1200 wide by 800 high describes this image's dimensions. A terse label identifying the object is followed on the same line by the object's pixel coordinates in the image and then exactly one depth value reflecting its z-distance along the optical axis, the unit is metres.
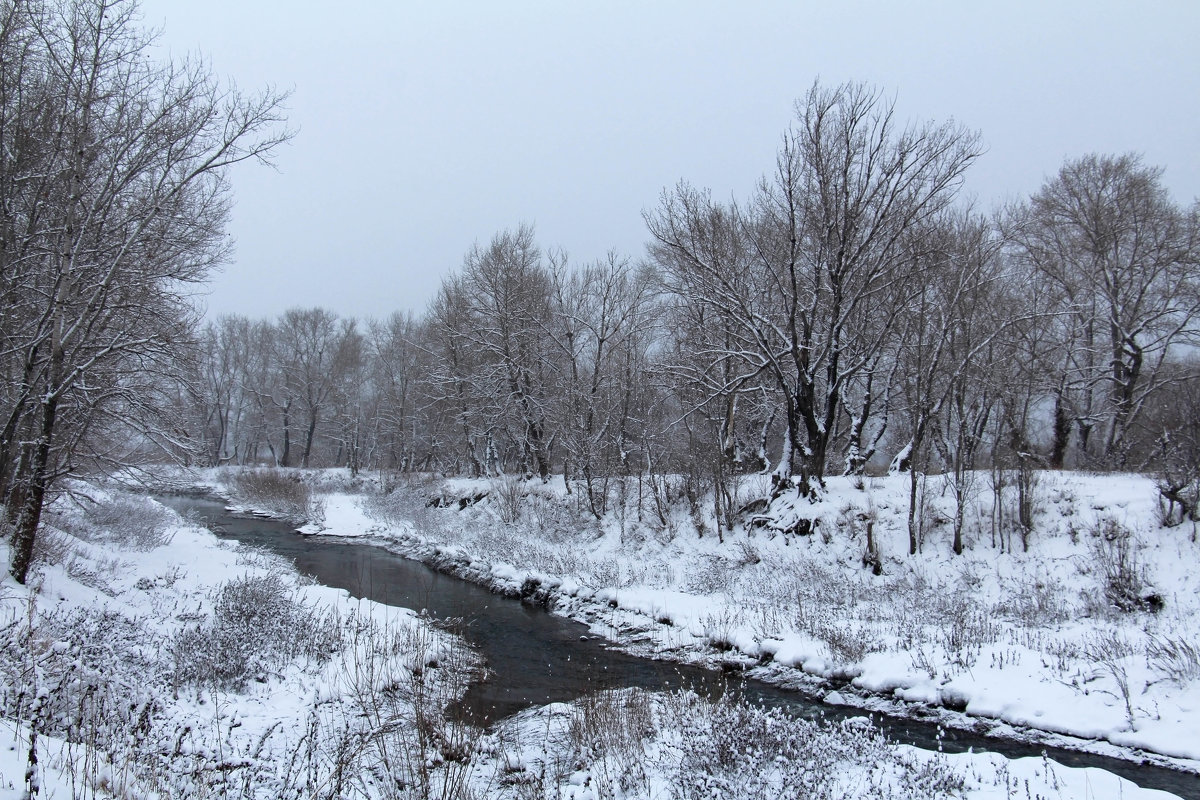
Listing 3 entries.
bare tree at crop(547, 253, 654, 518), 25.53
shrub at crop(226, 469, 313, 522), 33.92
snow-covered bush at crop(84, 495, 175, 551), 16.81
